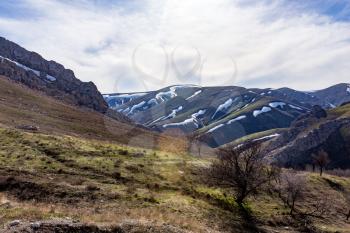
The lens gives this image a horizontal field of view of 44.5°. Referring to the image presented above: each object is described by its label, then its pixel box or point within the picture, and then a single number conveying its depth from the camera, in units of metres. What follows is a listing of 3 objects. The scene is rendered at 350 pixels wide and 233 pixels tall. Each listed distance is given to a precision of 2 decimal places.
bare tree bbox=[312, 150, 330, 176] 101.34
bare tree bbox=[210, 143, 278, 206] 59.12
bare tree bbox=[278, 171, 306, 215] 62.43
